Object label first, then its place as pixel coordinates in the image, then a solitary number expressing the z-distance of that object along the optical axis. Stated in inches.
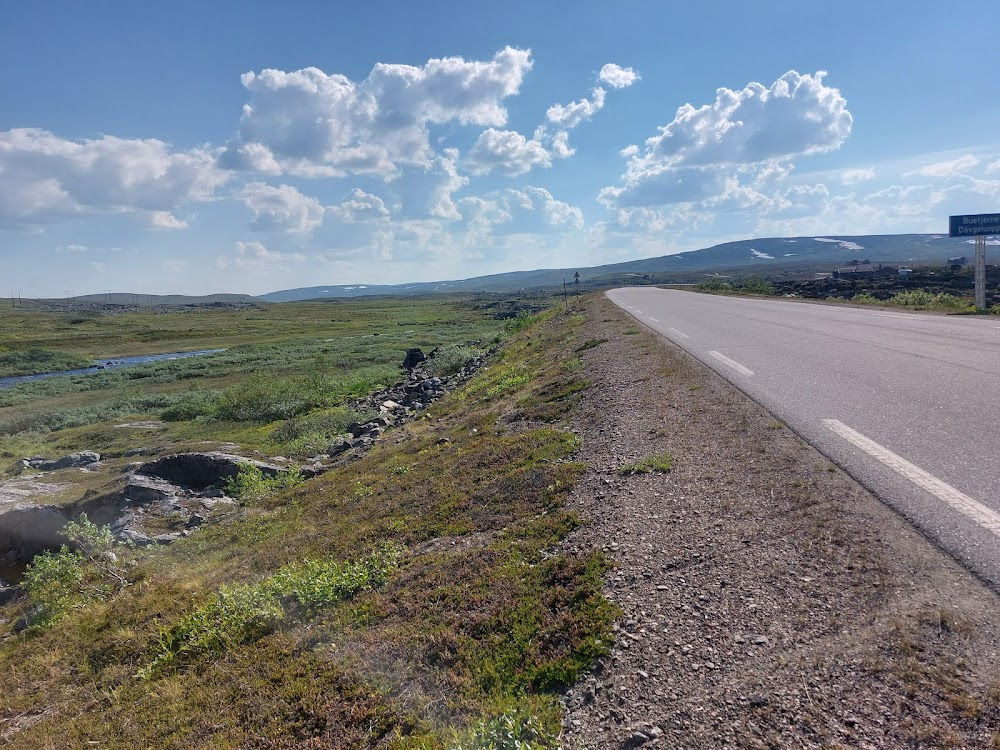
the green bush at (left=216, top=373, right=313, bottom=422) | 934.4
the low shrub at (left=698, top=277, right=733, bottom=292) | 1980.1
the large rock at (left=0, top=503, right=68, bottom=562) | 429.4
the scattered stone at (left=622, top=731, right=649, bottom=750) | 103.7
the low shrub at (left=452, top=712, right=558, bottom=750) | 109.6
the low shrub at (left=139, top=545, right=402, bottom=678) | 199.3
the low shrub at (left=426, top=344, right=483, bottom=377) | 1115.6
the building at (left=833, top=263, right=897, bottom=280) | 2129.2
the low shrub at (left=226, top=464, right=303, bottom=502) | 458.0
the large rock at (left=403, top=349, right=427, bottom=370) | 1328.7
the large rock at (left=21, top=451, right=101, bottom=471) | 683.4
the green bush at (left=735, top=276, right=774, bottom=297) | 1696.1
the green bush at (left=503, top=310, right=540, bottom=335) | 1552.4
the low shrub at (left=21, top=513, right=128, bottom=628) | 287.9
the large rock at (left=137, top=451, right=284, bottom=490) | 521.0
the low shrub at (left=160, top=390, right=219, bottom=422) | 1002.7
